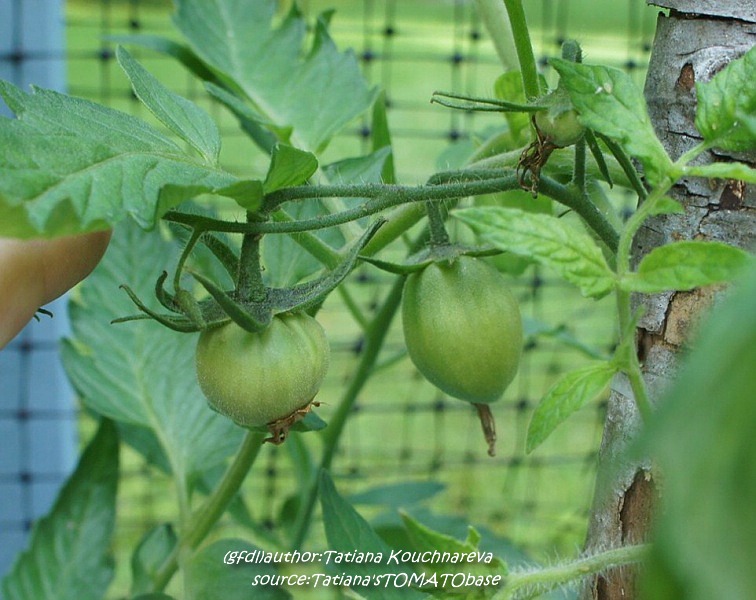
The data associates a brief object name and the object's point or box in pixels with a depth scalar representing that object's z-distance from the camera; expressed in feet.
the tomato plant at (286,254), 0.93
